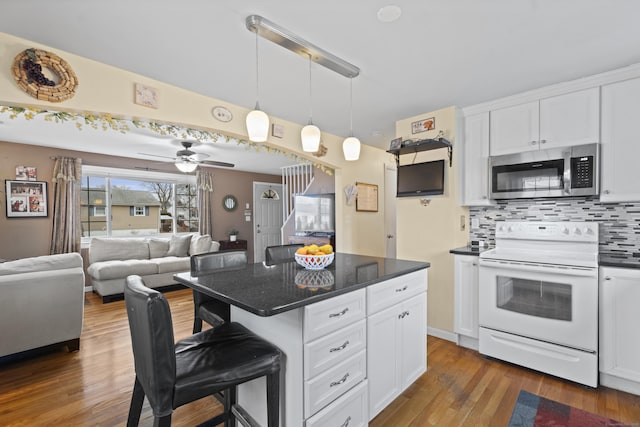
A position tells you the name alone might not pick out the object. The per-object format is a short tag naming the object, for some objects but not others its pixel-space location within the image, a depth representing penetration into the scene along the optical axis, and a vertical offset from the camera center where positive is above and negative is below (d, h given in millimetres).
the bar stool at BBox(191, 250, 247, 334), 1971 -430
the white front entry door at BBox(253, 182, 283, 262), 7629 -136
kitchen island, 1305 -614
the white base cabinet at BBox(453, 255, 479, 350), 2740 -838
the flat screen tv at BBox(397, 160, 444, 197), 3104 +352
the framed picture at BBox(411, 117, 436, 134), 3176 +946
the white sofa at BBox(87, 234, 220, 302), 4457 -825
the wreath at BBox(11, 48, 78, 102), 1827 +872
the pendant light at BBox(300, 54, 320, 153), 2088 +525
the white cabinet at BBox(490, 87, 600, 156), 2402 +775
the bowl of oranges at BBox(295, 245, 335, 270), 1886 -299
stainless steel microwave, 2385 +336
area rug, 1771 -1276
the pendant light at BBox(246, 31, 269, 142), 1854 +548
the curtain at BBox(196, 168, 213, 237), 6520 +245
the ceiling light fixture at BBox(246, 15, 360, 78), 1711 +1072
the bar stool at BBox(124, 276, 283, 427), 1084 -632
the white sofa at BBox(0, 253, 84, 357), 2410 -809
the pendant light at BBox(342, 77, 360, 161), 2289 +491
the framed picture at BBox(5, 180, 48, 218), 4490 +190
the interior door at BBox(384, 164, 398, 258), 5082 +36
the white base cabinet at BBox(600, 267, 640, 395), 2020 -817
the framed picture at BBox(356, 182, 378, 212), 4473 +211
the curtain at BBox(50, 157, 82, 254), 4770 +79
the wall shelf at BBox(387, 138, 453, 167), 2975 +688
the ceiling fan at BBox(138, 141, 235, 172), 4508 +846
